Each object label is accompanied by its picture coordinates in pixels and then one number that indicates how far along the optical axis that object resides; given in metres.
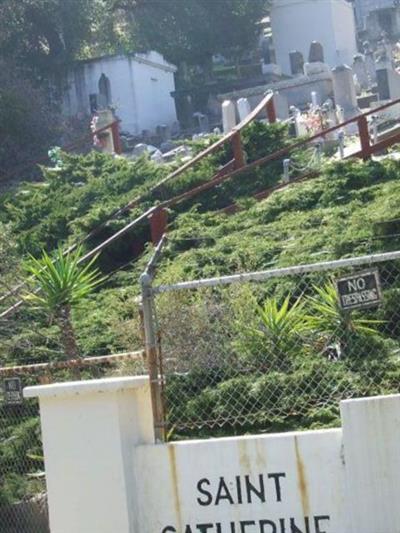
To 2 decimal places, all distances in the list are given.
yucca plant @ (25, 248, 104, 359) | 11.45
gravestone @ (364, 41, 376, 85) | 41.38
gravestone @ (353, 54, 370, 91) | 40.99
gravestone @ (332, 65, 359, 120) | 30.17
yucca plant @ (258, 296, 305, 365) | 9.58
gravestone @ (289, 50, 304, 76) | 48.50
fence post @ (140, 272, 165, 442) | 8.52
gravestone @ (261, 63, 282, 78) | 47.42
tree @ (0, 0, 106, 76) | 41.91
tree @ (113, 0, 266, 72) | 49.41
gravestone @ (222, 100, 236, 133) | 27.00
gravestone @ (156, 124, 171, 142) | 39.28
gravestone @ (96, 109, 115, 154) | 26.52
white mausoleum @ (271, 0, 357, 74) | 53.38
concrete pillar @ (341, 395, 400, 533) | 7.94
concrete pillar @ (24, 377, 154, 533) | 8.42
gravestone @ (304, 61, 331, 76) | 40.50
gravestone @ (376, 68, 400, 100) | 33.75
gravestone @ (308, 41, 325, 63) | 45.28
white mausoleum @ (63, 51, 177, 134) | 43.50
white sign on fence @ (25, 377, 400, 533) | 7.97
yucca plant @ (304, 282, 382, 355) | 9.69
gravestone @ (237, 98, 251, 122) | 30.05
